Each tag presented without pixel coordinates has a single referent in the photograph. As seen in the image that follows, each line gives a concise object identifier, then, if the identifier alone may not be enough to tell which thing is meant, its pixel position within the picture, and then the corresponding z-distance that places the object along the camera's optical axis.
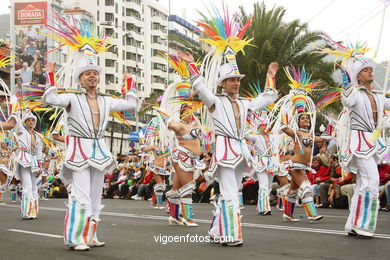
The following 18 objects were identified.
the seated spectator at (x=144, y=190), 24.20
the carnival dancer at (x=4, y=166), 16.61
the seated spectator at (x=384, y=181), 15.39
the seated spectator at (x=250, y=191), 20.08
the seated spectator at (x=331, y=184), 17.35
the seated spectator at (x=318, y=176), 17.97
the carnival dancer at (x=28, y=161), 12.88
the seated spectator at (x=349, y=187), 16.02
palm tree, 26.67
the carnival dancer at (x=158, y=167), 16.12
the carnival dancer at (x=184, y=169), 11.13
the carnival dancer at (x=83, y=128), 8.00
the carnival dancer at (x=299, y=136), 11.83
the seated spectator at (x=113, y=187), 26.67
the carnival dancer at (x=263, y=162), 14.41
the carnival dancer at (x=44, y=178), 20.73
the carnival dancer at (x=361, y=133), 9.16
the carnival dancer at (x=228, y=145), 8.18
